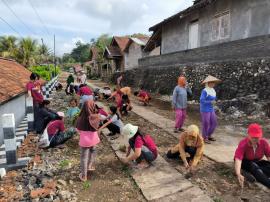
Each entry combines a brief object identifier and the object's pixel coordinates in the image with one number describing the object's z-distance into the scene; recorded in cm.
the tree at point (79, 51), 6617
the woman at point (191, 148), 361
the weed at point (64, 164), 397
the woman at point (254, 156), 318
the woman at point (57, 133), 477
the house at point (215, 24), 841
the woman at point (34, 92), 568
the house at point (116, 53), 2618
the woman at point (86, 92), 425
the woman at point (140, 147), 366
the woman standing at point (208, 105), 472
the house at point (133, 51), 2258
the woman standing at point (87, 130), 339
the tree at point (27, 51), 2401
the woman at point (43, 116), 534
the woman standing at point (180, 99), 542
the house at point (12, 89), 510
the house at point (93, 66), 3500
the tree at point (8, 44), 2440
